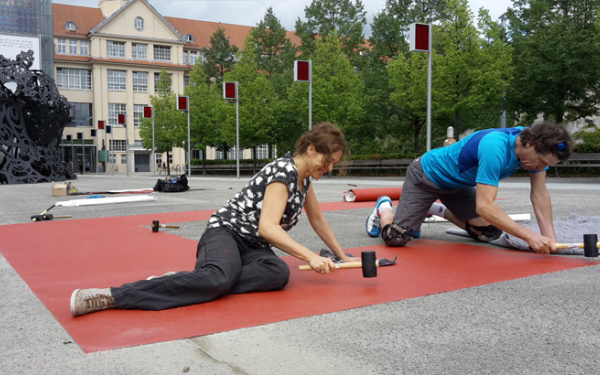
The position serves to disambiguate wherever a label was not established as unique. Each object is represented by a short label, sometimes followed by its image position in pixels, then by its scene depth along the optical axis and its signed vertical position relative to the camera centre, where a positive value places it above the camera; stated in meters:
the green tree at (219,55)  62.31 +11.15
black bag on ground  17.14 -0.96
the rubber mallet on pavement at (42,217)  8.80 -1.00
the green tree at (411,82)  27.34 +3.59
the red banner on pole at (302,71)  25.86 +3.88
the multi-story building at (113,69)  63.09 +9.82
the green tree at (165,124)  45.31 +2.55
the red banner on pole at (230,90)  29.47 +3.41
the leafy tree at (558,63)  23.73 +3.95
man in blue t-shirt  4.25 -0.27
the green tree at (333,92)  31.48 +3.58
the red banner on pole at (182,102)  34.88 +3.26
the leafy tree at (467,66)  25.31 +4.03
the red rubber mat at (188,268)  3.05 -0.94
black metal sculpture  25.78 +1.52
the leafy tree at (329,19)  43.59 +10.70
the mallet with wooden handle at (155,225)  7.21 -0.92
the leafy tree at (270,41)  50.47 +10.39
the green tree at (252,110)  36.34 +2.85
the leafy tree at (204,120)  41.91 +2.53
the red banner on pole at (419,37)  16.11 +3.38
